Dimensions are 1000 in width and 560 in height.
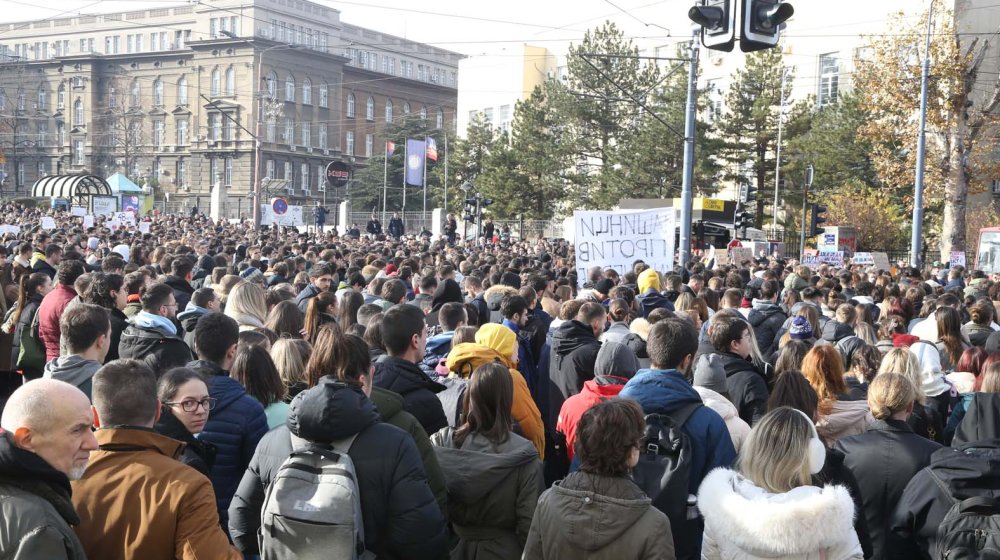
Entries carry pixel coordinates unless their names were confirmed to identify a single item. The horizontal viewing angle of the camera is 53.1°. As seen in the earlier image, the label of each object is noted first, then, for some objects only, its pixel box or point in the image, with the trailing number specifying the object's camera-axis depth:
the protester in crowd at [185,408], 4.11
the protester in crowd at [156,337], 6.46
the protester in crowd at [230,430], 4.71
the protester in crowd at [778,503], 3.64
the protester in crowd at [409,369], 5.27
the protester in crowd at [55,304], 7.93
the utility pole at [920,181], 28.47
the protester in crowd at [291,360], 5.65
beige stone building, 87.94
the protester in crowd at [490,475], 4.50
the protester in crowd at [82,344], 5.56
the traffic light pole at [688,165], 20.42
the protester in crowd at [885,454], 4.70
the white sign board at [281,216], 37.22
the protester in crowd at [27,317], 8.23
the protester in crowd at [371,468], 3.90
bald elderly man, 2.85
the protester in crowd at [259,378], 5.26
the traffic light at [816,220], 29.09
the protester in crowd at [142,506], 3.39
